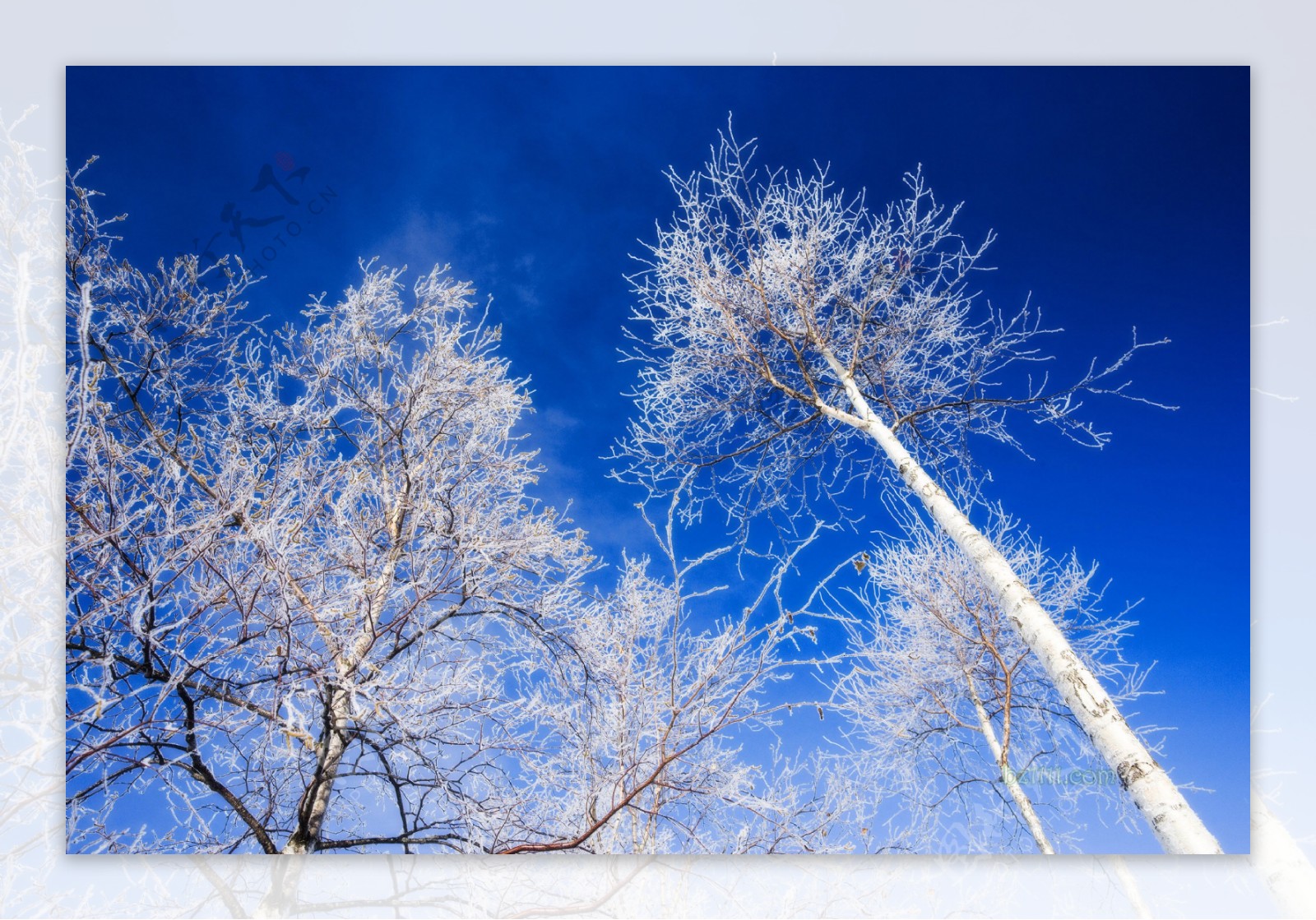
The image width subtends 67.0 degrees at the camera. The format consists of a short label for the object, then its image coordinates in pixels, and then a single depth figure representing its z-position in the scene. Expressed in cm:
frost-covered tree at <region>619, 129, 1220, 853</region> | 300
